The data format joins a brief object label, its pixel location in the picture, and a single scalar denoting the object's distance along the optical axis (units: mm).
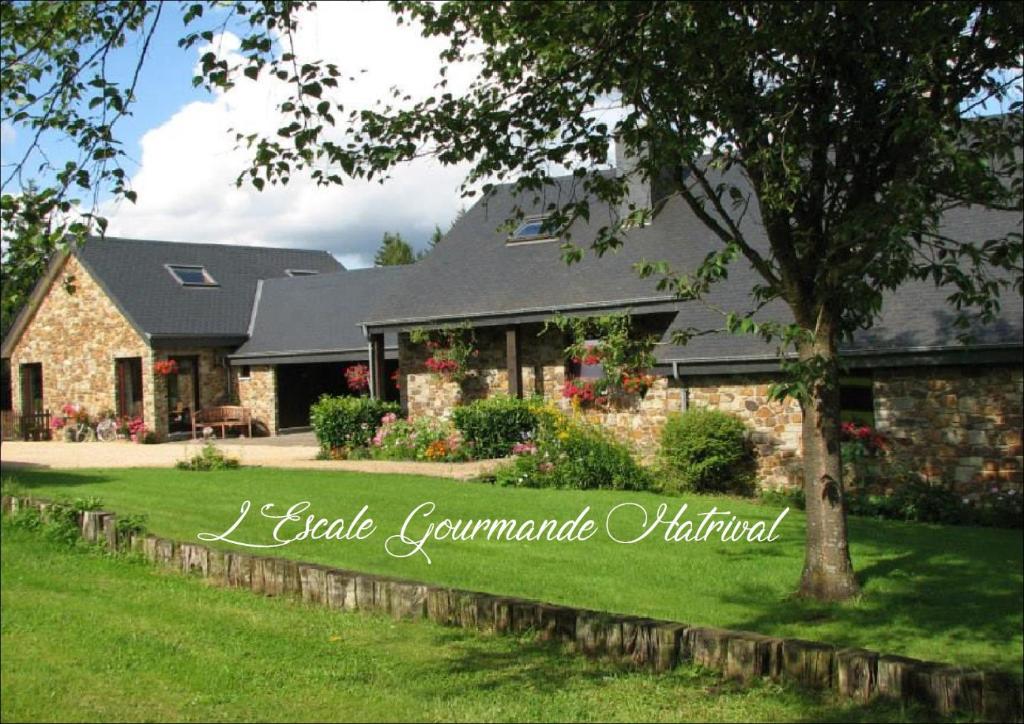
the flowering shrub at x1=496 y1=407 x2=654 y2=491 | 14328
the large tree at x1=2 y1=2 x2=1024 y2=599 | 6195
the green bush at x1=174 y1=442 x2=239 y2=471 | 17078
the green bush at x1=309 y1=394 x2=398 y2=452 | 19188
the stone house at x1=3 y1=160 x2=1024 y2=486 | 12641
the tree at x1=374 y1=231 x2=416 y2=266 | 54469
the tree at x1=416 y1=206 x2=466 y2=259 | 53941
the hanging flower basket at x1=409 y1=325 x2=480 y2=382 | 19703
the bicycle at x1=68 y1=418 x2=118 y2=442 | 25891
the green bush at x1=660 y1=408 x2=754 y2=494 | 13852
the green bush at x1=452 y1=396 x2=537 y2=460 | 17469
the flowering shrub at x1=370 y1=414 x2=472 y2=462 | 17672
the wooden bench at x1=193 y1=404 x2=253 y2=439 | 25422
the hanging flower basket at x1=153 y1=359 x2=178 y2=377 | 24903
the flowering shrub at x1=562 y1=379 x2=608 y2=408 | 17375
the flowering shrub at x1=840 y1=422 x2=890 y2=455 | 13023
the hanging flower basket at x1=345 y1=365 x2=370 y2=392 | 23641
